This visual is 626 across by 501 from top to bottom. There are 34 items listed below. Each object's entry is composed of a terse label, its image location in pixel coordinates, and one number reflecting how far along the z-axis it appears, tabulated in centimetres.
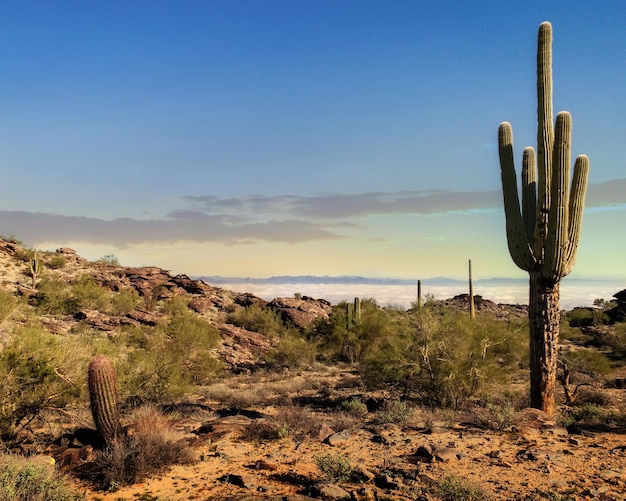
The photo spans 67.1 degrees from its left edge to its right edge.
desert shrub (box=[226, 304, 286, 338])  2970
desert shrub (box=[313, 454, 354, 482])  705
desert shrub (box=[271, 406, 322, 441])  949
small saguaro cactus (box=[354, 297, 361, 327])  2530
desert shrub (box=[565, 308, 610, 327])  3466
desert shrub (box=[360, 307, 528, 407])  1255
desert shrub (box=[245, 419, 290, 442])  938
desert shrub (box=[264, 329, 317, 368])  2336
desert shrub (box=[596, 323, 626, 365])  2139
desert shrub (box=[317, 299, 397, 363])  2500
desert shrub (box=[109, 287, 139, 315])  2778
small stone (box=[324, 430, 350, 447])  898
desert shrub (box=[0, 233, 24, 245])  3837
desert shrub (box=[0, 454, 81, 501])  581
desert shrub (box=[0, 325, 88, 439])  885
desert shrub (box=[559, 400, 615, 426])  1024
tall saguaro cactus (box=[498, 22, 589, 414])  1066
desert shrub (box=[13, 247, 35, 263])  3491
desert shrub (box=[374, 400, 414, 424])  1062
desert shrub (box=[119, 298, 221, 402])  1309
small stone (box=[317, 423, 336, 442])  925
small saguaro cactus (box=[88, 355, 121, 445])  855
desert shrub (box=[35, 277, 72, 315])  2593
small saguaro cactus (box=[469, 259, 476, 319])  2492
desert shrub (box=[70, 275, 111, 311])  2727
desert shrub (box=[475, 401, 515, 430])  960
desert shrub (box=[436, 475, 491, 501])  614
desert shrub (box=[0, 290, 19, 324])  1395
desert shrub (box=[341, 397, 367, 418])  1179
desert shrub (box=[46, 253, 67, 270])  3594
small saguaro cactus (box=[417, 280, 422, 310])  2598
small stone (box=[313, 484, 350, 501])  637
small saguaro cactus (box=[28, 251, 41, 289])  2909
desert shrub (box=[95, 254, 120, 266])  4146
